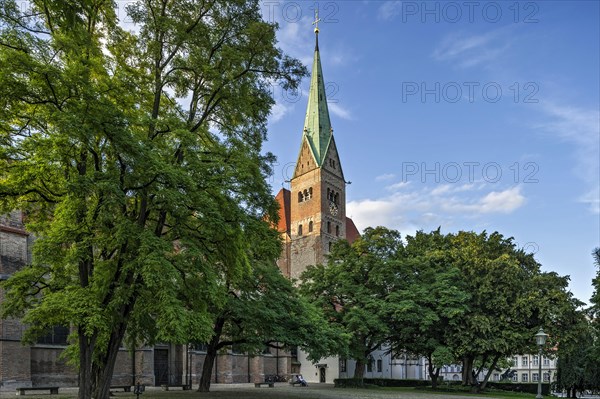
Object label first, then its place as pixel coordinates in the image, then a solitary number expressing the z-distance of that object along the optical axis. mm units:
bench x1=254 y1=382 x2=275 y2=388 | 44062
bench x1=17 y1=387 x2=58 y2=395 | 23984
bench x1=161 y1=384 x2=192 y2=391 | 34312
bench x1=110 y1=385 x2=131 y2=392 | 29817
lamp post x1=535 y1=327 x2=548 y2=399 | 21367
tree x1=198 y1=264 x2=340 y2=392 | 25453
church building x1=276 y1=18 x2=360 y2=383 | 69188
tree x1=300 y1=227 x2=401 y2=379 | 38438
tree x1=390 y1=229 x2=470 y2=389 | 37156
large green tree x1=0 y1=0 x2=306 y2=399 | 15055
